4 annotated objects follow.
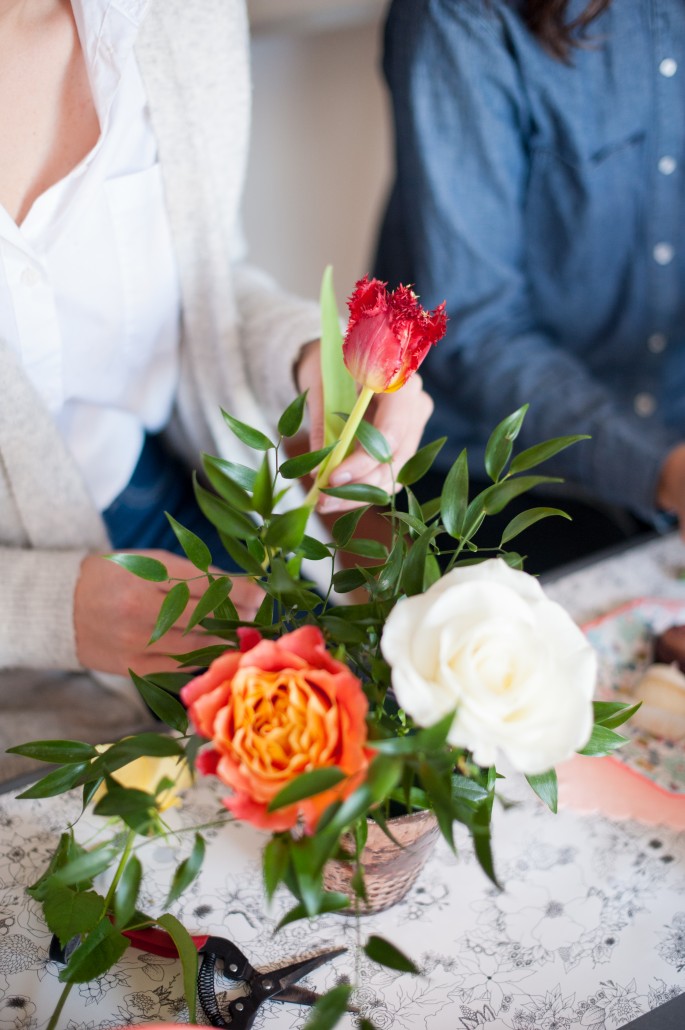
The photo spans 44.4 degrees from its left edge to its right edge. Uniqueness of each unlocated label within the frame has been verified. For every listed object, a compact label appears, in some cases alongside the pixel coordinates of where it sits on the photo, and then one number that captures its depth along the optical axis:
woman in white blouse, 0.60
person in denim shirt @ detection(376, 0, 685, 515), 0.86
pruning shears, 0.45
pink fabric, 0.55
